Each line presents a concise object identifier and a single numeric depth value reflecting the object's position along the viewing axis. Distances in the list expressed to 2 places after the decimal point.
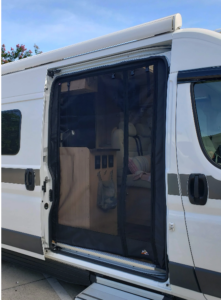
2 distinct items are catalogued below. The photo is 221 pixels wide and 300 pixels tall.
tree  9.09
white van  2.16
